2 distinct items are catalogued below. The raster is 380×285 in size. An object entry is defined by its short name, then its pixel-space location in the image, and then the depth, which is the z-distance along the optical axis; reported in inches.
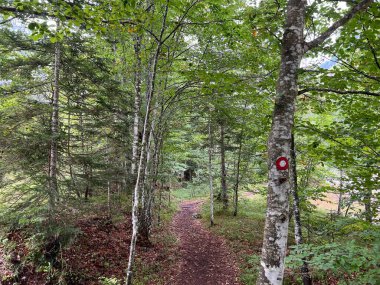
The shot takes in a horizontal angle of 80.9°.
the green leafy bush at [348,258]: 130.2
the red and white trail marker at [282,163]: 129.0
